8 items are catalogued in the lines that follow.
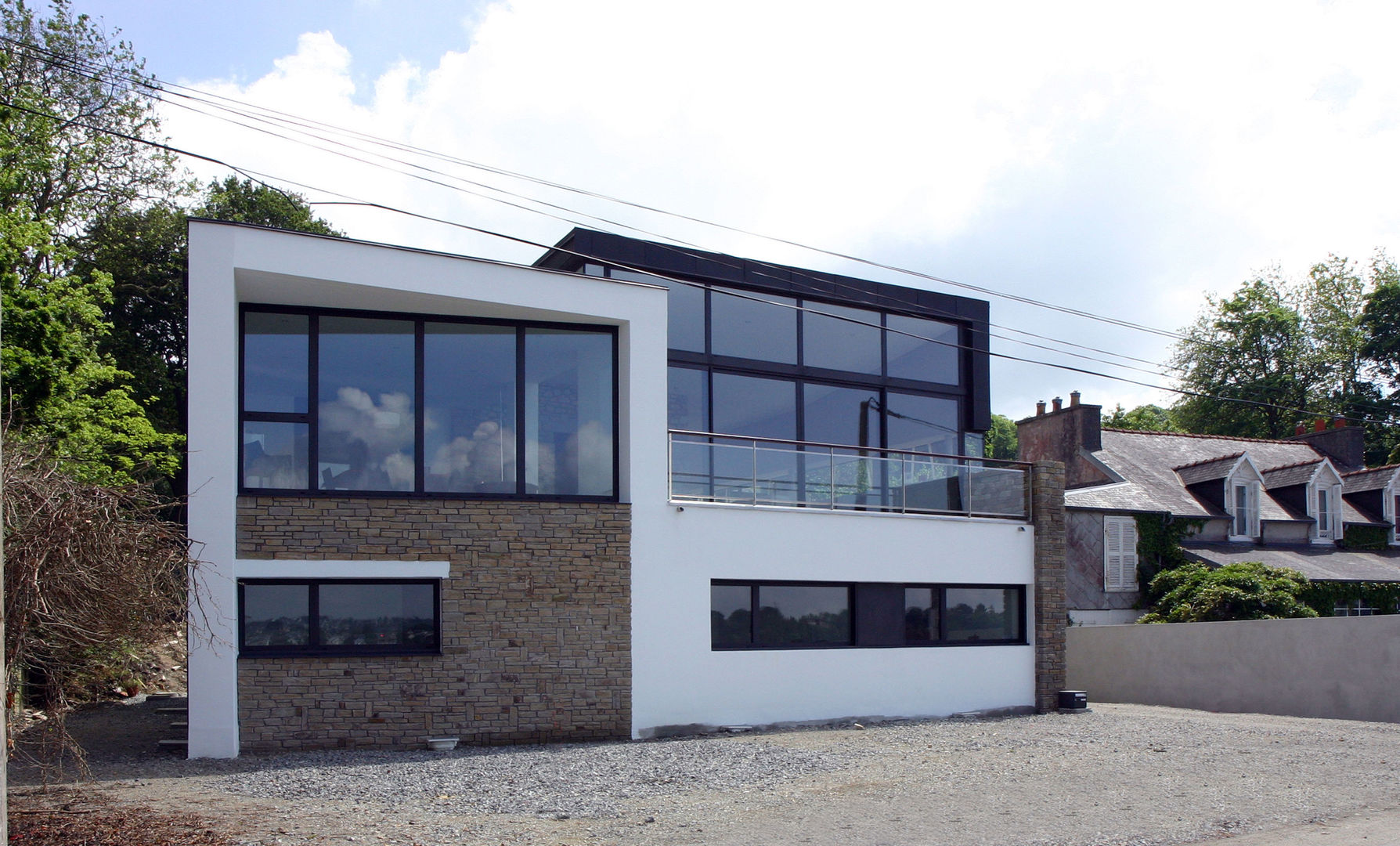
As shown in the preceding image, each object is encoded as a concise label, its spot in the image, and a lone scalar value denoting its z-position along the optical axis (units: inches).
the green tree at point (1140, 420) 2081.7
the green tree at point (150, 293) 1087.0
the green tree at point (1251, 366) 1822.1
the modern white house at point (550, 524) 451.2
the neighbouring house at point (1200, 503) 980.6
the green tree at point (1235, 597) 869.8
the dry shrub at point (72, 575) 253.1
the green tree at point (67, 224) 573.9
